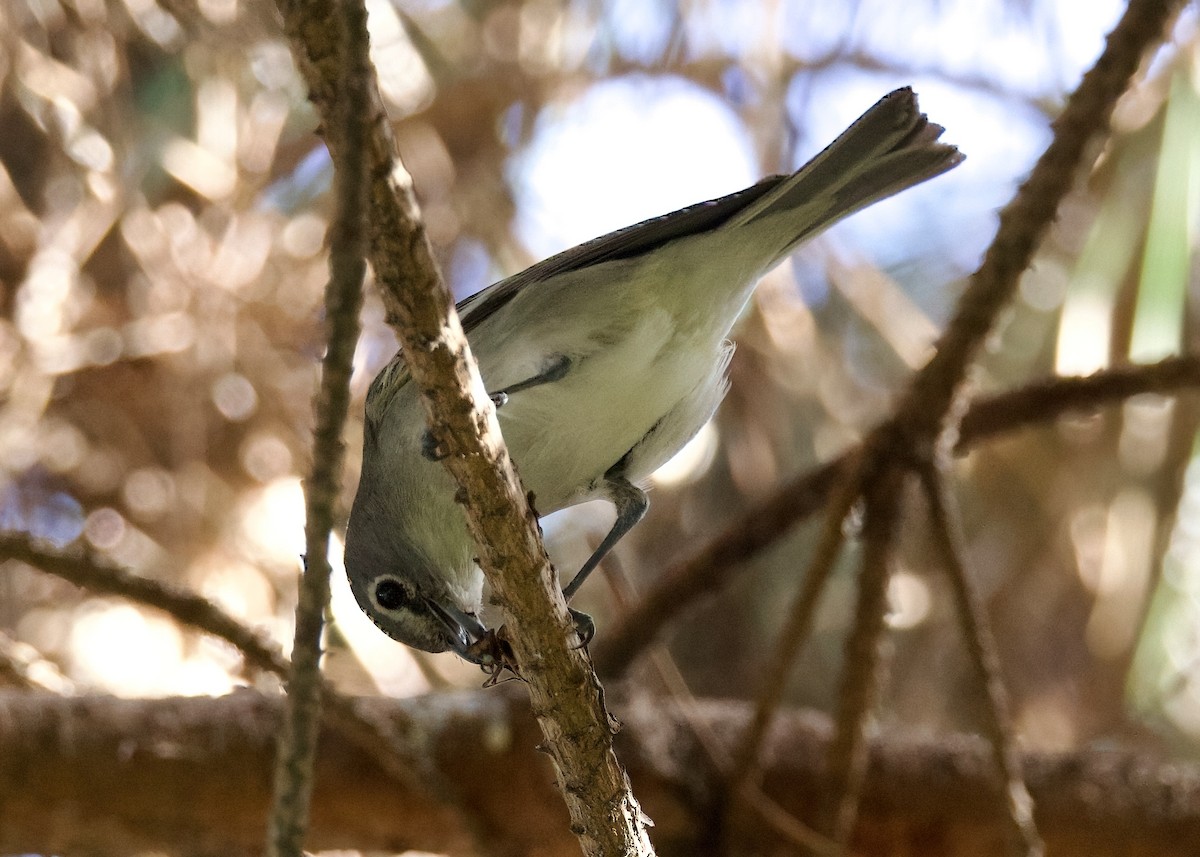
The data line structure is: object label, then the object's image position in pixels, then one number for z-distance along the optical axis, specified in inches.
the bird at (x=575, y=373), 201.3
